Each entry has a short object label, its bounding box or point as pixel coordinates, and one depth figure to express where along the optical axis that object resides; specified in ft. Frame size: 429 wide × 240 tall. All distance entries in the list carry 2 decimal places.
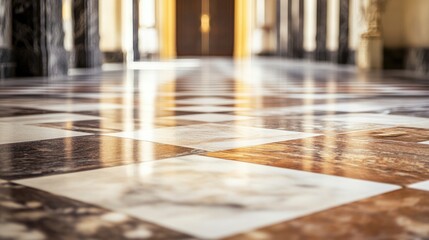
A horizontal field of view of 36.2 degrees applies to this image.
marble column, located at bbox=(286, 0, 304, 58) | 53.93
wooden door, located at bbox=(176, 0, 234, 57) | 73.36
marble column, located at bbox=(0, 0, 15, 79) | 19.36
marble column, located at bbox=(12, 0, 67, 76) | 20.34
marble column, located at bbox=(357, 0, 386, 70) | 29.63
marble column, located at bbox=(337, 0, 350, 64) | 36.32
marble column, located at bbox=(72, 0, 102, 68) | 29.76
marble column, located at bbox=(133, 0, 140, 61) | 42.80
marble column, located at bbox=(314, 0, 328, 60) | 44.39
